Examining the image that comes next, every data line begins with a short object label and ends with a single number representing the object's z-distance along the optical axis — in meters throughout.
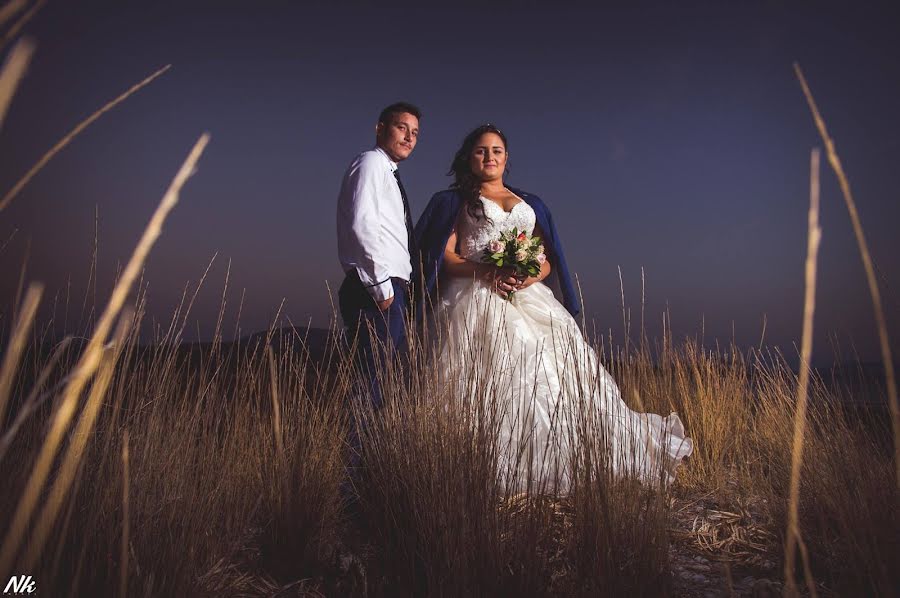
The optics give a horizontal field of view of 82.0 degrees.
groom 2.71
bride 3.12
